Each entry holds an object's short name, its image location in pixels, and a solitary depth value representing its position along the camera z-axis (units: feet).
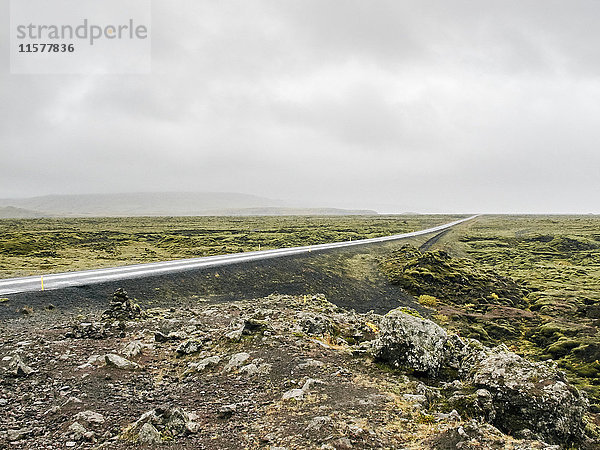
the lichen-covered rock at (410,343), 32.83
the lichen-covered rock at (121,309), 43.50
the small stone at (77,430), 21.42
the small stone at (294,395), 26.38
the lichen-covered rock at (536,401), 25.75
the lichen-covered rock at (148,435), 21.02
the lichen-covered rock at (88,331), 36.58
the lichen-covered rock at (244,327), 37.45
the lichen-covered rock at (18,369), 27.61
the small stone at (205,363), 31.78
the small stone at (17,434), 20.91
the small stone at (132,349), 33.68
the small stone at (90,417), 22.97
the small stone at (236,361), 31.58
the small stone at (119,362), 31.13
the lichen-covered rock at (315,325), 41.73
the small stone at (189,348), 35.47
